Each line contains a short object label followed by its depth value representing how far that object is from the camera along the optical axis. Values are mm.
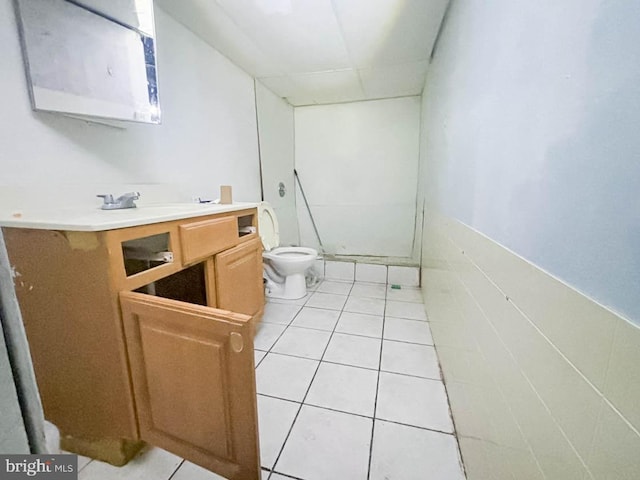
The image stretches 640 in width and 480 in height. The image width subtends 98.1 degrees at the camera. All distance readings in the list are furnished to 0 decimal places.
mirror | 950
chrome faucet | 1104
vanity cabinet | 696
